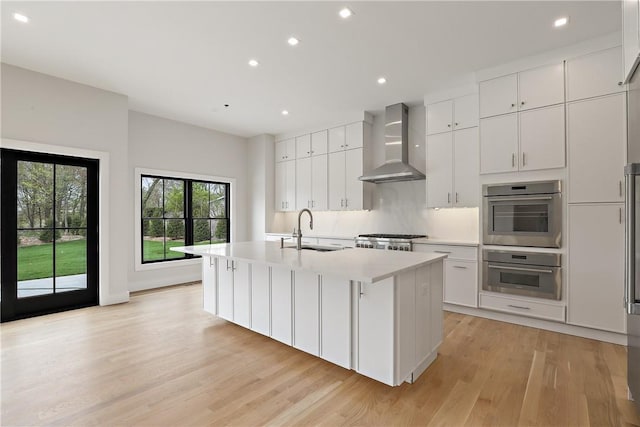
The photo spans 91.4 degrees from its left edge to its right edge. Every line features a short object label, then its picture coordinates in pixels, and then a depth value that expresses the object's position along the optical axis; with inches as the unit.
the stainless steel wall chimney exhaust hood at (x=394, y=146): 185.9
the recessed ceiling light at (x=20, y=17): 103.3
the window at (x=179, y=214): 207.5
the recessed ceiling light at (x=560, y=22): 107.3
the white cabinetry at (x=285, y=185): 245.8
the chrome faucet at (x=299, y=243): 126.0
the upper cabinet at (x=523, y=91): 128.7
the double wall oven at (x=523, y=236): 128.3
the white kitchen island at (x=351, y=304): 81.3
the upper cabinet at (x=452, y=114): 158.9
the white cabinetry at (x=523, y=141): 128.4
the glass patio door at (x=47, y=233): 141.1
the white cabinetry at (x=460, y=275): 148.3
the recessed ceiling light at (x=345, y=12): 100.8
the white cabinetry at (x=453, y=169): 159.0
